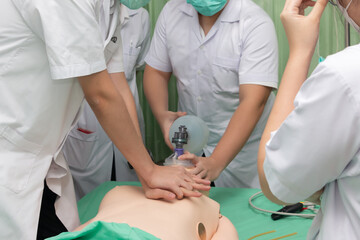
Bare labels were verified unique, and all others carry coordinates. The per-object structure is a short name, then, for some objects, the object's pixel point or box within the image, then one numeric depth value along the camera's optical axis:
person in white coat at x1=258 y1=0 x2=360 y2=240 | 0.67
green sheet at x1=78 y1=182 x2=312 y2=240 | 1.55
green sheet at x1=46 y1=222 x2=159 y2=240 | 0.89
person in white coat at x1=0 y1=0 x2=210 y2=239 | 1.16
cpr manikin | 1.14
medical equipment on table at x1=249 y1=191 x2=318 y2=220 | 1.62
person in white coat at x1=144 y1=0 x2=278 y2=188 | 1.99
